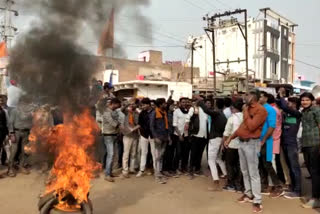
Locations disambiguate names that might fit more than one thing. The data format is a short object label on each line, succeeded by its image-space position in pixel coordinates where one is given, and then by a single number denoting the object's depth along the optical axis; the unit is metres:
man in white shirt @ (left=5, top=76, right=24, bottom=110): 5.16
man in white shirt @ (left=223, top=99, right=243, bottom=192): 6.66
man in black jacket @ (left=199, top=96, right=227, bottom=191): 6.85
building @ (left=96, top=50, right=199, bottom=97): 24.84
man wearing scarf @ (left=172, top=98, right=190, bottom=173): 8.36
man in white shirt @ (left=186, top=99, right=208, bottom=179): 7.86
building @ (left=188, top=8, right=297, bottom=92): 33.94
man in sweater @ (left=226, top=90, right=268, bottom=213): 5.53
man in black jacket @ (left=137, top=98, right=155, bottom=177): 7.94
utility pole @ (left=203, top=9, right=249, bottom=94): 19.09
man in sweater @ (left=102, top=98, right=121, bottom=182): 7.63
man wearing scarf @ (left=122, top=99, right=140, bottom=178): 8.09
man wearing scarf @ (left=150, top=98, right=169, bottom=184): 7.67
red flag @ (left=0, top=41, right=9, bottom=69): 4.80
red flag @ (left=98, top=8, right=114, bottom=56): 4.72
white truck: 24.38
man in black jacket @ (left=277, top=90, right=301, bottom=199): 6.29
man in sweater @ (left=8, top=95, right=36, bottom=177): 7.89
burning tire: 4.25
